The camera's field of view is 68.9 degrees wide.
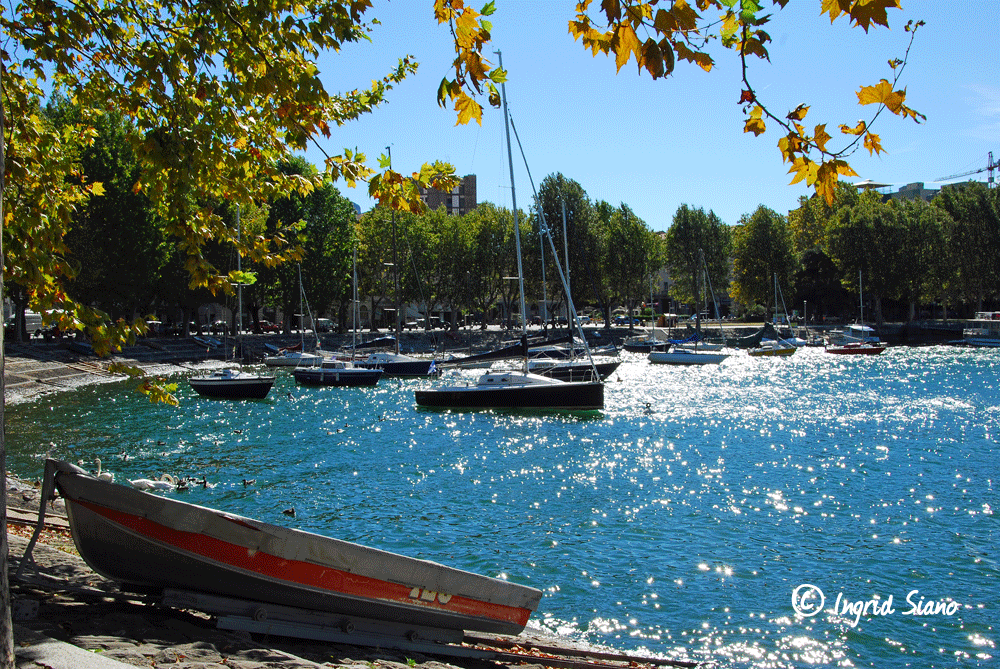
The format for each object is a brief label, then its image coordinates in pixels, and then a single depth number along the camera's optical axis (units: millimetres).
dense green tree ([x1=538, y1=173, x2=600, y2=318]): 85750
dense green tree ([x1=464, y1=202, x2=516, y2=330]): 87688
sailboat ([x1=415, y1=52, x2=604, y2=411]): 32406
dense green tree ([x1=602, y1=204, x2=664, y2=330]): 93125
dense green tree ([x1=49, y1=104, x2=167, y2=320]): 49469
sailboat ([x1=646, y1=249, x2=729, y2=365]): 62719
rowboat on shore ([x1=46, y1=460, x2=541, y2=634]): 7129
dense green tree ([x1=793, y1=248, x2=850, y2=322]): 97938
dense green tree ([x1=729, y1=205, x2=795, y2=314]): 92250
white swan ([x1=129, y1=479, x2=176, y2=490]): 16203
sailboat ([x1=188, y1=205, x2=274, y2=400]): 38188
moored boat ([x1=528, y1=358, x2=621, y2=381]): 37781
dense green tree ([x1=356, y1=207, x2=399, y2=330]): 80812
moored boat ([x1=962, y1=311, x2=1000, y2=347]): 77569
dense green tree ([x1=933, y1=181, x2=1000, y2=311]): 83250
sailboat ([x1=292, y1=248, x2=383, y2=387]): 46000
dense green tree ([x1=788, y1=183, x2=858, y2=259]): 103738
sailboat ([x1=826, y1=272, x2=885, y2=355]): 70500
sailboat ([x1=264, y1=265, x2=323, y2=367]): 57656
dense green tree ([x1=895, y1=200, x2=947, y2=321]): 84125
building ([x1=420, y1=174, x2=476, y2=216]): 151500
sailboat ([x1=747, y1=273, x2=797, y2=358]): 68812
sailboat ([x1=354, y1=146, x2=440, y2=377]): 51656
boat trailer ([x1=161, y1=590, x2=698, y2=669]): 7312
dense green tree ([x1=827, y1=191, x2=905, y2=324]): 84500
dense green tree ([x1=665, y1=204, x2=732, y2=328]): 96062
